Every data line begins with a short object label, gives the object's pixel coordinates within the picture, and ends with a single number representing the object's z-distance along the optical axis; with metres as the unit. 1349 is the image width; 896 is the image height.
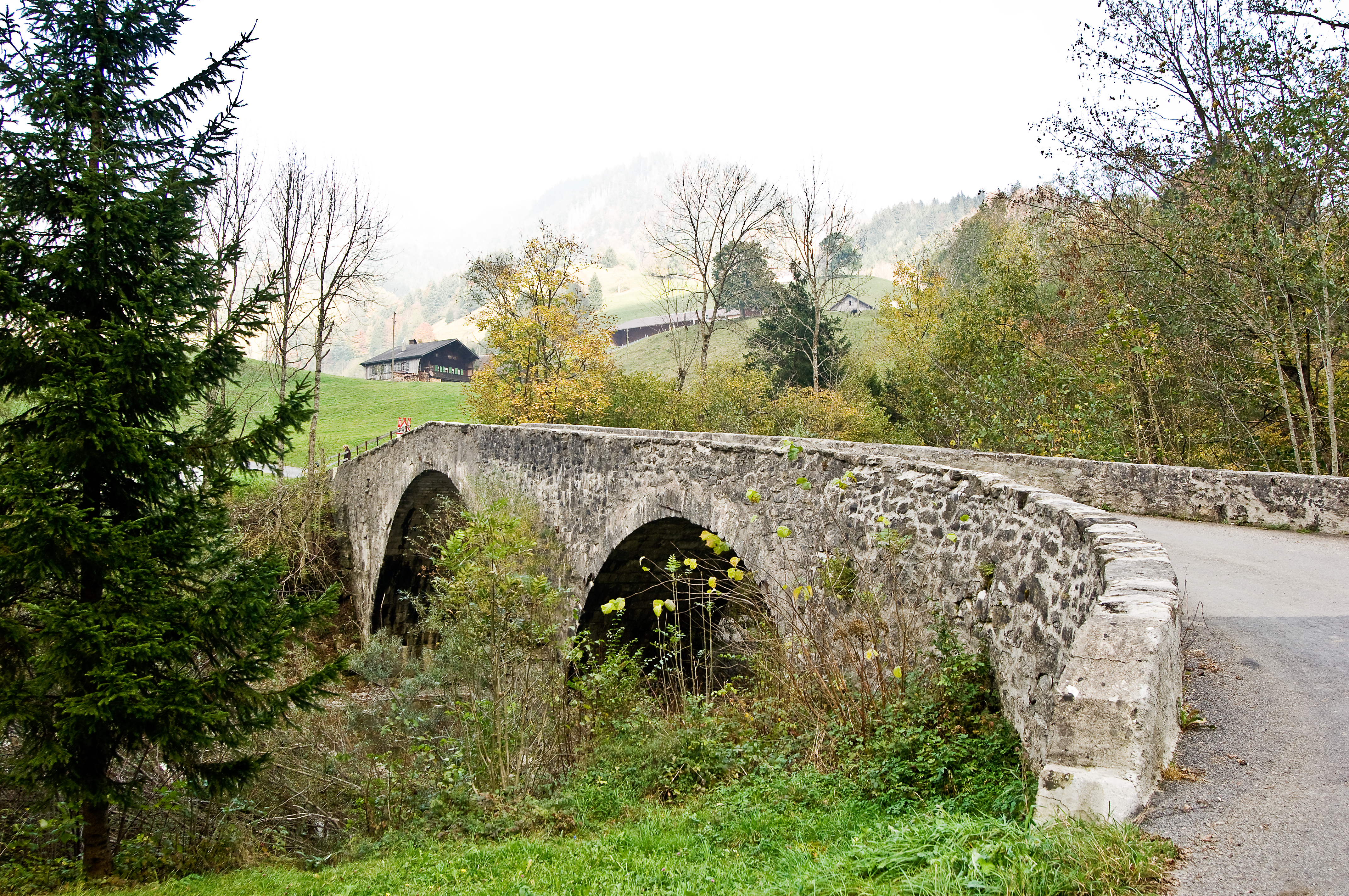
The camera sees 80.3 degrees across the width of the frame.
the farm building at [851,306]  67.87
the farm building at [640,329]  76.50
